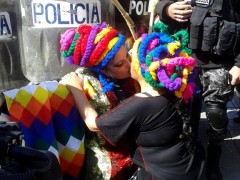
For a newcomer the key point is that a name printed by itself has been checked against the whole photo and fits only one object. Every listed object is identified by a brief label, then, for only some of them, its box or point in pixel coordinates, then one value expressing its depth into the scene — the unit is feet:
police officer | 8.04
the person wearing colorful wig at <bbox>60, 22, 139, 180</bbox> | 6.93
